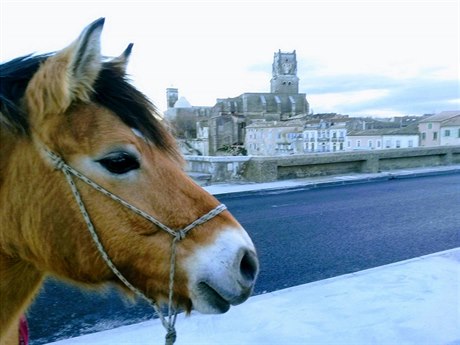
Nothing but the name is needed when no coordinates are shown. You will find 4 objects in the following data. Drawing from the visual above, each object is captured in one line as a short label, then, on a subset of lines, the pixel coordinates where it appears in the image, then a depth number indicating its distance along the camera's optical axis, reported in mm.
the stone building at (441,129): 46938
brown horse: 1312
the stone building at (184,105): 93212
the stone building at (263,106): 72750
